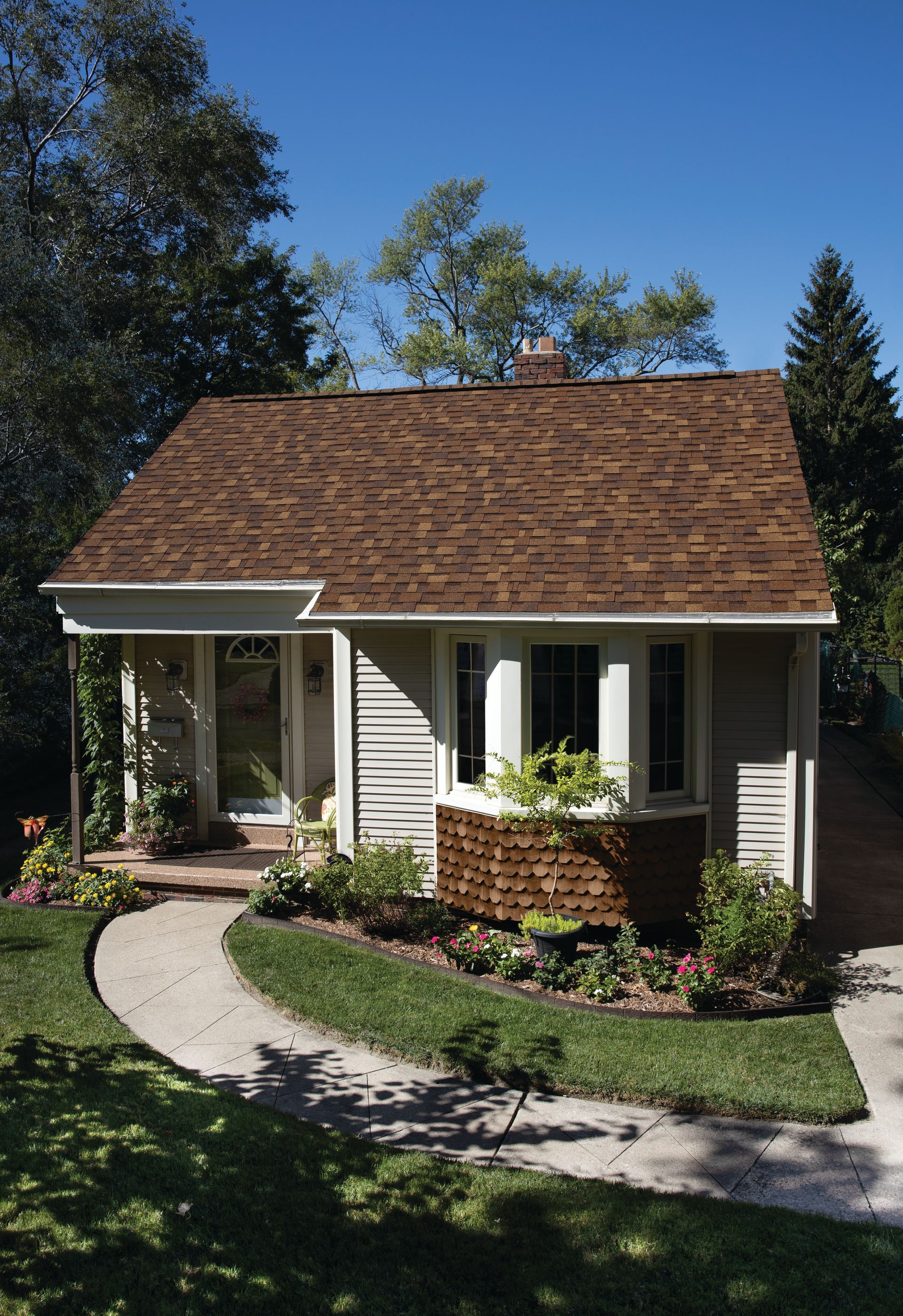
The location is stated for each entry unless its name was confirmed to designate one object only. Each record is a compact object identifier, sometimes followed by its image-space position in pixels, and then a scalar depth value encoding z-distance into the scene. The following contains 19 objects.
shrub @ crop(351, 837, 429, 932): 8.25
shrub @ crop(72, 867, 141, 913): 9.05
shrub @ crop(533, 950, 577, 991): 7.21
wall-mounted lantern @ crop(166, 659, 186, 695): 10.70
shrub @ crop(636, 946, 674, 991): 7.14
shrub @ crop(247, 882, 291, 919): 8.66
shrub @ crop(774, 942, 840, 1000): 7.11
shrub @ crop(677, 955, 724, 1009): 6.77
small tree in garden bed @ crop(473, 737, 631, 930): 7.65
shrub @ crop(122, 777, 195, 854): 10.22
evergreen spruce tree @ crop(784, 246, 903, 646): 34.53
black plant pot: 7.43
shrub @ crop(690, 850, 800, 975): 7.10
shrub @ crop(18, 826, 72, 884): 9.48
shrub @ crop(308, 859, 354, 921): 8.51
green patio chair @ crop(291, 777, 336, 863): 9.60
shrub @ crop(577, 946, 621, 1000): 7.00
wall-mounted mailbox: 10.63
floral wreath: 10.63
